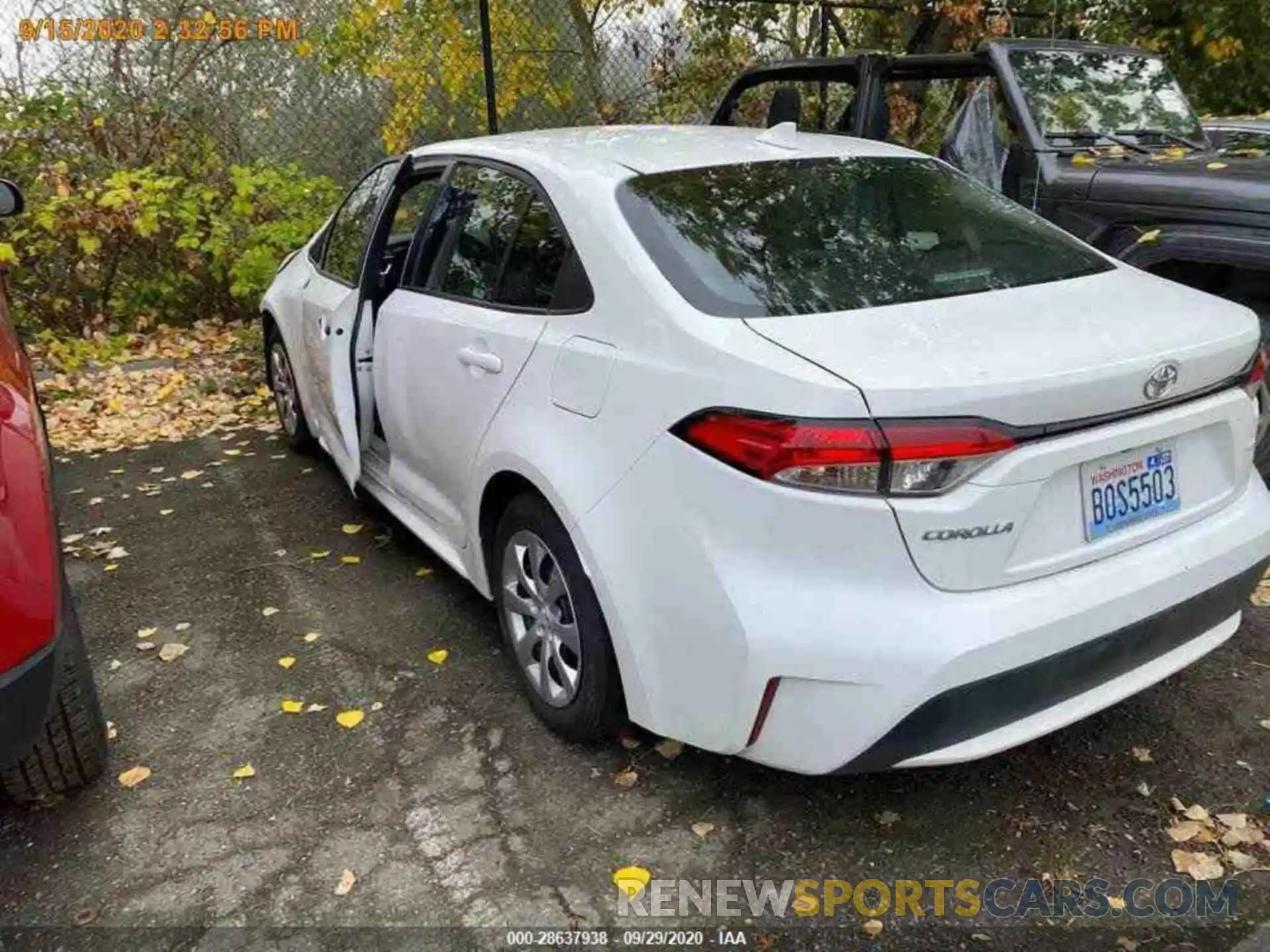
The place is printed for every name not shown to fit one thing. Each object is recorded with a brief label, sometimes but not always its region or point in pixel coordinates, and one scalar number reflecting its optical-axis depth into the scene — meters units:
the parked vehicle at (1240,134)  5.00
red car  2.00
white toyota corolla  1.99
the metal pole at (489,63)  7.44
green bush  7.01
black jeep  3.88
